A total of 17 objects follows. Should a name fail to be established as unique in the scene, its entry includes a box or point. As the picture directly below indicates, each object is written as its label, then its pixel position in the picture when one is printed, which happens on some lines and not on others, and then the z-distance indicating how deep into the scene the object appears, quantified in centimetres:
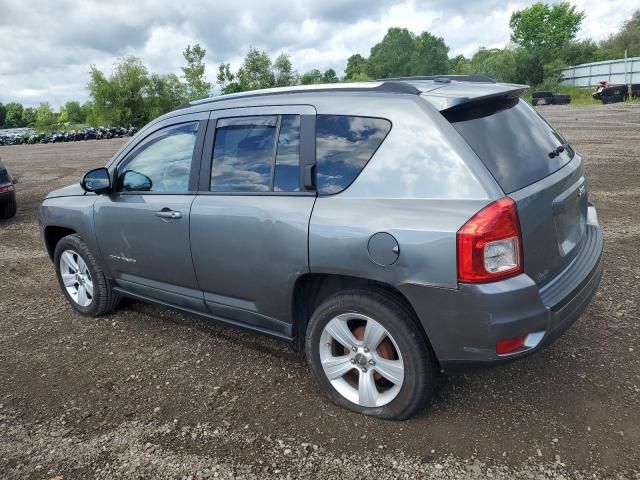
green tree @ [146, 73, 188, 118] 6456
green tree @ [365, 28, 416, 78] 10050
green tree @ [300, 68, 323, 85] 7019
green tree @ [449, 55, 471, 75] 7110
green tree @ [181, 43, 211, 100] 6041
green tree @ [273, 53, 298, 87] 6481
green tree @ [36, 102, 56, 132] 8181
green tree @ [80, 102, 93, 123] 6511
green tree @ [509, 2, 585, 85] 7619
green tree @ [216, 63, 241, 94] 6297
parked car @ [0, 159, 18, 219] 848
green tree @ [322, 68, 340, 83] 11044
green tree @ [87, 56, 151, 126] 6381
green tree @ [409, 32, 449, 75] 9400
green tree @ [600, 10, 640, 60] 6273
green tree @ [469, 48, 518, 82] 6040
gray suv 235
